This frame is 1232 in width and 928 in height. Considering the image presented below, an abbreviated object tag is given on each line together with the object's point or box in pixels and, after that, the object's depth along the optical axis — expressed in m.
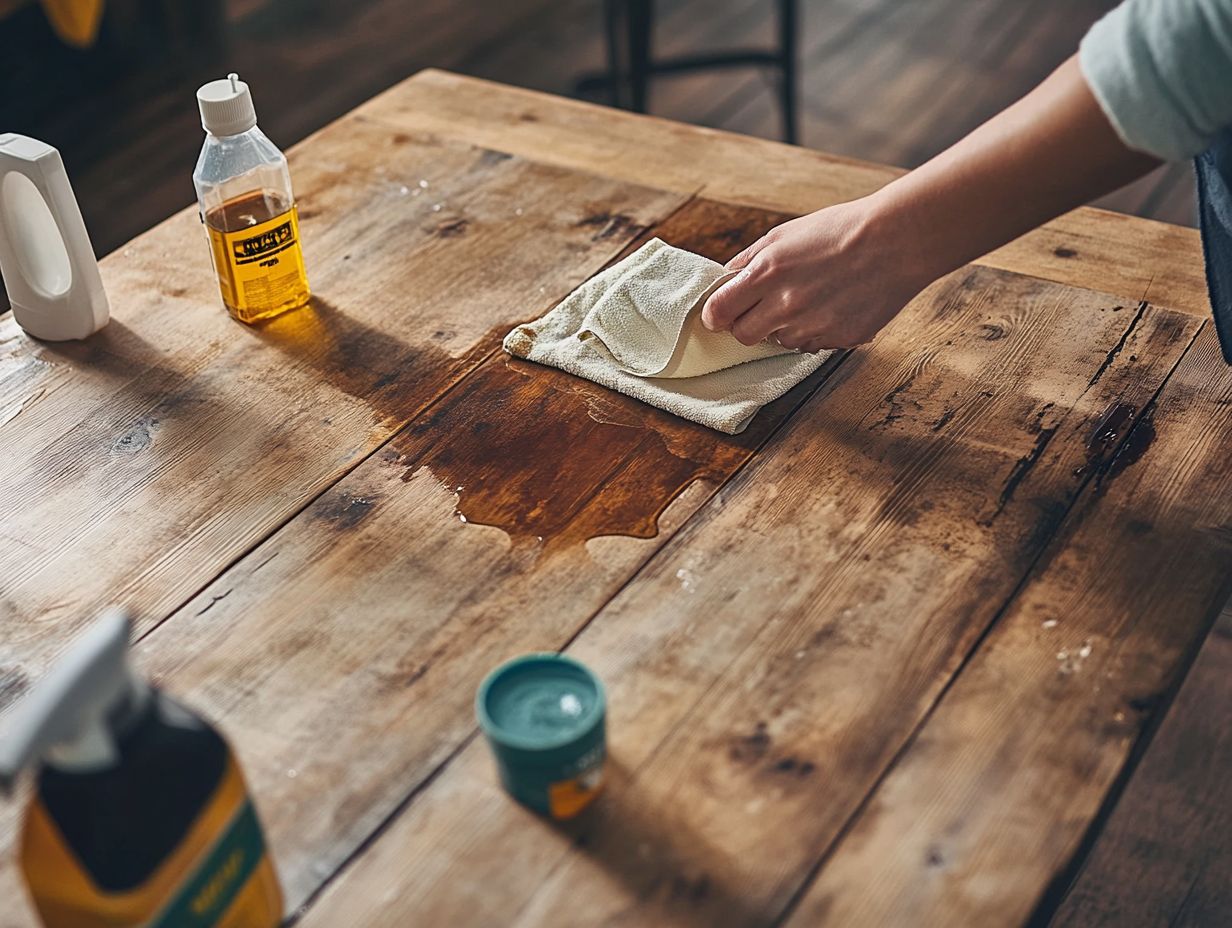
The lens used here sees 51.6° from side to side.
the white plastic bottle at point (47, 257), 1.10
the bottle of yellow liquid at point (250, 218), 1.13
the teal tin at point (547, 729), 0.70
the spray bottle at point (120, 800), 0.55
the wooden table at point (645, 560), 0.72
